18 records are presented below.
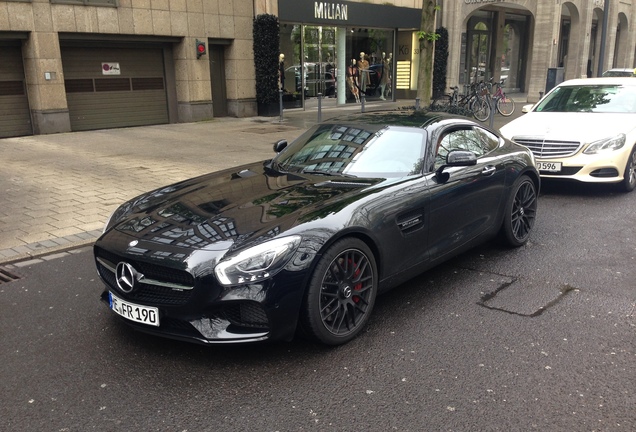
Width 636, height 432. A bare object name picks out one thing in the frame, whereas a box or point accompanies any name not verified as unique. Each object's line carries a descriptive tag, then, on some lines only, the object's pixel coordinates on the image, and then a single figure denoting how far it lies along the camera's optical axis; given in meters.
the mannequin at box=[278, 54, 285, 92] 19.17
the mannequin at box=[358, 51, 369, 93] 23.45
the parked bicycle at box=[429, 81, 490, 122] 17.61
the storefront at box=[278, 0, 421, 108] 20.44
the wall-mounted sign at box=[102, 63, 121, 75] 15.70
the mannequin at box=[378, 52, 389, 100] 24.62
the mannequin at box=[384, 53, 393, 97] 24.73
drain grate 5.25
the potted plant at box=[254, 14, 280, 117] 18.41
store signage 19.59
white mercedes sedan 7.94
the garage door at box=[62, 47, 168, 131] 15.20
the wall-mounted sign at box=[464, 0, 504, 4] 24.33
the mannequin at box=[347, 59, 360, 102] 23.19
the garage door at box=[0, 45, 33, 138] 14.02
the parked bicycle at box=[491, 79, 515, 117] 18.84
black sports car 3.42
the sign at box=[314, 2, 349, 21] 20.52
